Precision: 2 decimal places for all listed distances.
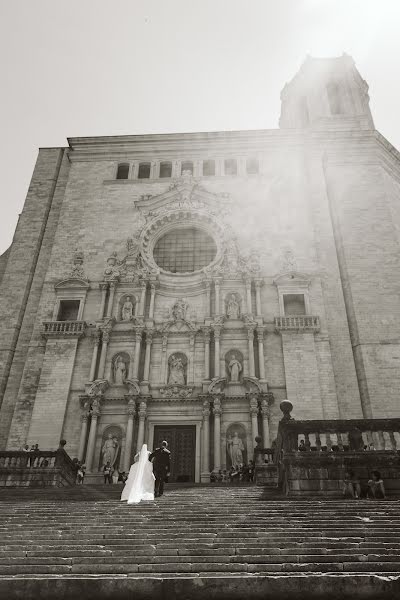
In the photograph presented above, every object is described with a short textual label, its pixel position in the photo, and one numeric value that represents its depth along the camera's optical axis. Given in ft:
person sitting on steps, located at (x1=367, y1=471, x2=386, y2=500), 35.40
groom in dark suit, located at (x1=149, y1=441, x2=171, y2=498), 38.37
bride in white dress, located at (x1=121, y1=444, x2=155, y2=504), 35.76
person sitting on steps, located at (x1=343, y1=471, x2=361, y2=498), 36.11
